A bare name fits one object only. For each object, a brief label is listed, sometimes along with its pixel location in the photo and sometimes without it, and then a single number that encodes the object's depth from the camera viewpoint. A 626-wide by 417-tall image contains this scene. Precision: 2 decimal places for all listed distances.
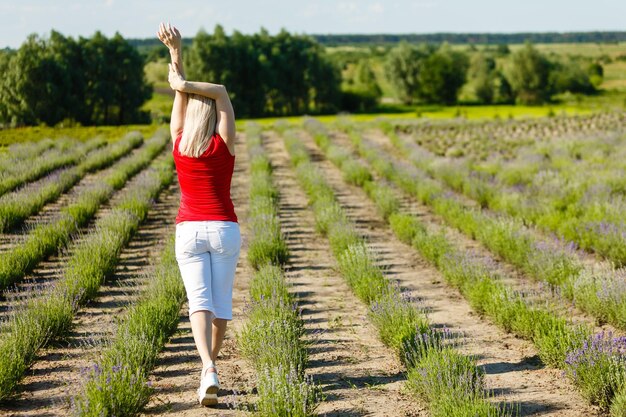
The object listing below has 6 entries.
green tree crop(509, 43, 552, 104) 135.12
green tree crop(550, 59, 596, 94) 139.87
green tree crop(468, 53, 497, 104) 135.62
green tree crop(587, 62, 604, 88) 149.37
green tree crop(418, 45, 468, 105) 138.87
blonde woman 8.55
